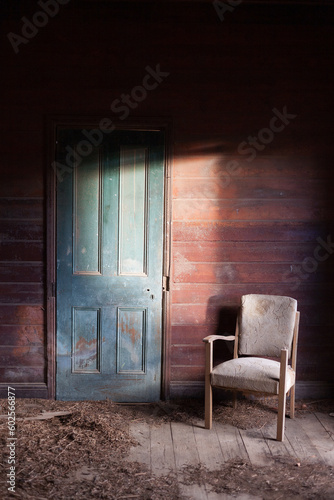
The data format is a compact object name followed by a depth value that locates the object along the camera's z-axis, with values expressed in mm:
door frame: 3955
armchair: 3455
